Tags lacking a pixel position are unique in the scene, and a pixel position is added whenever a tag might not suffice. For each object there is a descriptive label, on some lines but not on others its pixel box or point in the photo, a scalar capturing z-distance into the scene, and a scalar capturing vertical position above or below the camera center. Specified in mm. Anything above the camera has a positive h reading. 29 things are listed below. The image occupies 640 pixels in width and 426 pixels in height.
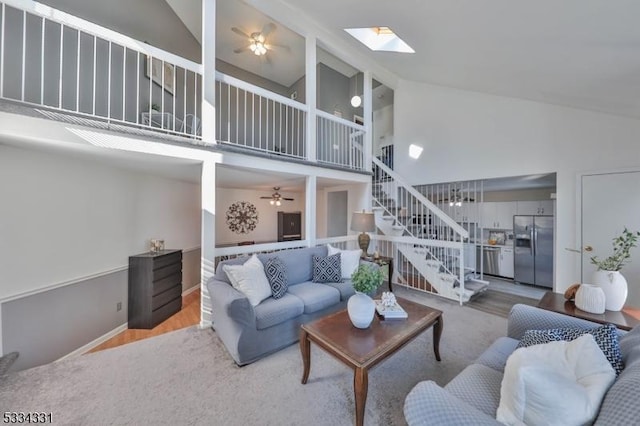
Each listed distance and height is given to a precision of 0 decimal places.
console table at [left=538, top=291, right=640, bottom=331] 1839 -831
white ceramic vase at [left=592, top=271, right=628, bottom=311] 2064 -655
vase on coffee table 1977 -812
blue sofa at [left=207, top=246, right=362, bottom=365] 2174 -1008
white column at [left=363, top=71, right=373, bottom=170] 5069 +2088
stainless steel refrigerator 4816 -731
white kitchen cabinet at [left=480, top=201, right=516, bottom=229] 5570 +9
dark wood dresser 3400 -1126
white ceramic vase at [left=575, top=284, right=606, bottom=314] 2004 -719
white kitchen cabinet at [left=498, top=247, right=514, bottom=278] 5348 -1095
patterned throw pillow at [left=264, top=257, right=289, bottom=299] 2682 -734
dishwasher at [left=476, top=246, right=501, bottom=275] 5562 -1075
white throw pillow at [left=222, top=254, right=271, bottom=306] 2459 -720
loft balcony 2227 +1700
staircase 3988 -492
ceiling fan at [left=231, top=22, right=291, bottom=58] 4174 +3215
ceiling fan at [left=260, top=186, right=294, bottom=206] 6527 +413
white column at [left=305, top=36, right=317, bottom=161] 4074 +2076
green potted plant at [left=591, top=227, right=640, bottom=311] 2066 -590
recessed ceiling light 5242 +1407
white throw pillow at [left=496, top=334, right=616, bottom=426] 913 -711
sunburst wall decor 6004 -110
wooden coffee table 1552 -969
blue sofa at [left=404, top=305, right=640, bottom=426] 839 -802
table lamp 4164 -148
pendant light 5203 +2458
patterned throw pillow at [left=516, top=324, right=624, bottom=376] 1161 -688
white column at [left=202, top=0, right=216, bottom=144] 2967 +1751
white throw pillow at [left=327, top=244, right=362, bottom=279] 3412 -696
